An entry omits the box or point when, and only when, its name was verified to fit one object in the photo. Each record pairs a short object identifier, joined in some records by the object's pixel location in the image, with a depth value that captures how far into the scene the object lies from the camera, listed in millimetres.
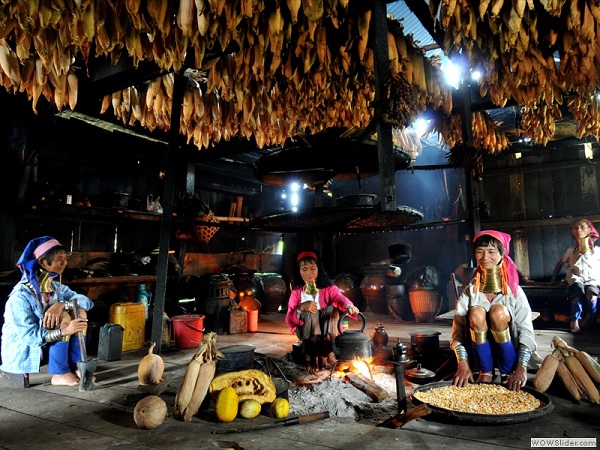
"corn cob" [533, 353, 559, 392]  2859
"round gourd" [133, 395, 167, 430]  2402
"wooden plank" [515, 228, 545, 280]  8102
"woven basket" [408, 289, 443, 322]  8125
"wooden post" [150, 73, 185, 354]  3830
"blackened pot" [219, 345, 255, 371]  3150
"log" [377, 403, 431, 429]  2279
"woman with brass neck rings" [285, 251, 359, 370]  4273
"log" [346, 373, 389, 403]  3139
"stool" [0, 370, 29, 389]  3432
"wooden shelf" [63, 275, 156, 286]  5383
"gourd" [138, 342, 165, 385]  3223
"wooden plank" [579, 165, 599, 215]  7613
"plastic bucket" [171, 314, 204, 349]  5254
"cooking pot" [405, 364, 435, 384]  3404
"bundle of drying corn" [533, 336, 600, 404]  2775
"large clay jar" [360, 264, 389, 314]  9320
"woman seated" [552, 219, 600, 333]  6004
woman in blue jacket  3454
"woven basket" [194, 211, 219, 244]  6033
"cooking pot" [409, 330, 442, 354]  4152
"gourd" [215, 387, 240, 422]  2479
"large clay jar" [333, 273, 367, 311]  9680
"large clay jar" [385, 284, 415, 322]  8641
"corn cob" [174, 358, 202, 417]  2564
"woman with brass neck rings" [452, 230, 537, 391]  3068
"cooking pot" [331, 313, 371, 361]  3812
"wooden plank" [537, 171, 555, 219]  8086
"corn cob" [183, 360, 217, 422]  2540
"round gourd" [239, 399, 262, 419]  2553
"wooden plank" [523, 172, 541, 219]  8227
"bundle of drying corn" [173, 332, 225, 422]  2561
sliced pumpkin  2684
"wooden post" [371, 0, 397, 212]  3041
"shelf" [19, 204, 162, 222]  5207
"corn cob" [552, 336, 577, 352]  2928
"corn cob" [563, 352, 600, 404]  2738
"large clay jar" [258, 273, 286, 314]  9461
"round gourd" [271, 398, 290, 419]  2562
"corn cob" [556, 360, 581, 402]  2770
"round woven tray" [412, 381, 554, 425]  2289
